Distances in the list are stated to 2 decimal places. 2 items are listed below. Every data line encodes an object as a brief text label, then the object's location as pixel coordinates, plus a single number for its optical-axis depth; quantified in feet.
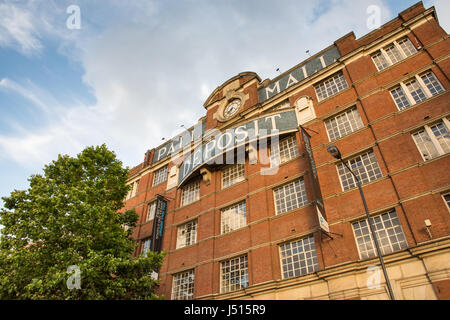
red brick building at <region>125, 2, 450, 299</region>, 42.92
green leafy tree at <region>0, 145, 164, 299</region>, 45.57
